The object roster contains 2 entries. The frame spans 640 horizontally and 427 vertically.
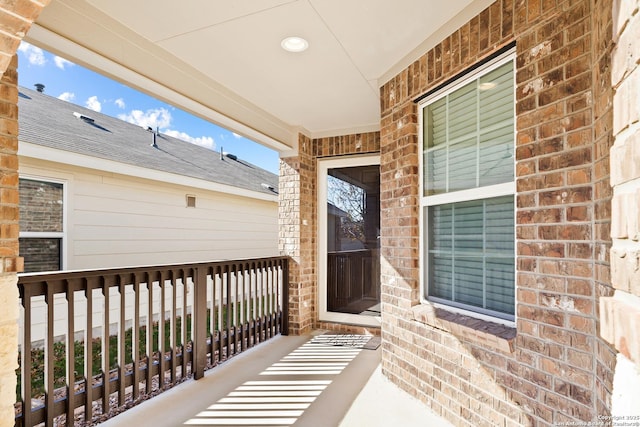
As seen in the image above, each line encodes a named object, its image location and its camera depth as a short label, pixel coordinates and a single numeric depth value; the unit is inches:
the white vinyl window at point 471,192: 85.4
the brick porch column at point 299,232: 183.6
